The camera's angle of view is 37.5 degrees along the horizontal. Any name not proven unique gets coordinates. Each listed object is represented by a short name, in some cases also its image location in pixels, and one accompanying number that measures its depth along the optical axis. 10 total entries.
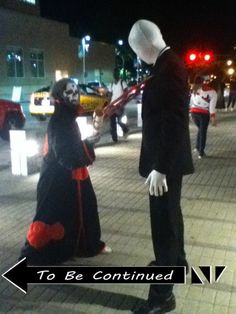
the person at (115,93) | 9.01
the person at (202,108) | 7.40
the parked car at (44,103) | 13.94
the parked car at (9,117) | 10.35
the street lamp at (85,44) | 30.23
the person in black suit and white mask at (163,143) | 2.41
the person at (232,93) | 16.59
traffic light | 12.02
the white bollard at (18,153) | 6.42
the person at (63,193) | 3.23
